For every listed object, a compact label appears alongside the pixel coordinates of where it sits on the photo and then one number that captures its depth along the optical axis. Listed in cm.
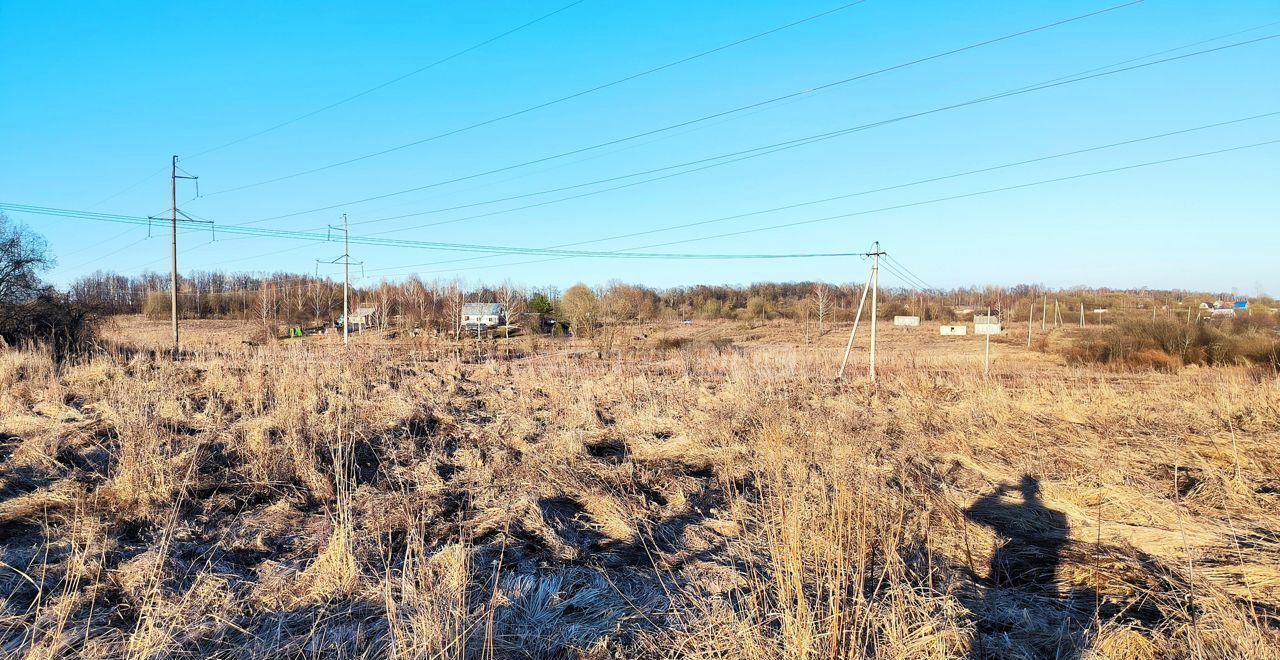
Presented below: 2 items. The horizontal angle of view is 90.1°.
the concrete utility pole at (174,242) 2166
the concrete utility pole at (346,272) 3017
